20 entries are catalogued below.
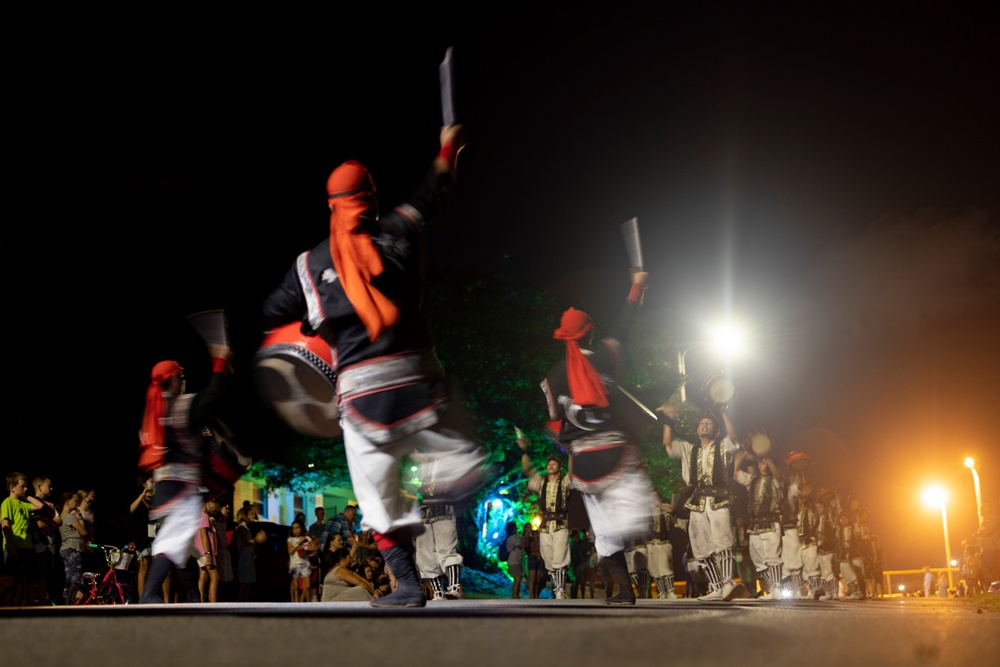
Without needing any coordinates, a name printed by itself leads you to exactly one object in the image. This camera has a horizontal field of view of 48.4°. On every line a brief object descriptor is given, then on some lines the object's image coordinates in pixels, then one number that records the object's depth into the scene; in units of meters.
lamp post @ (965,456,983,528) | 36.33
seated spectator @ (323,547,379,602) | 10.83
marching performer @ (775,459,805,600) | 13.92
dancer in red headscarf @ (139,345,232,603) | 7.43
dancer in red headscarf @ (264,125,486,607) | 5.15
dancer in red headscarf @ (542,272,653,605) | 7.61
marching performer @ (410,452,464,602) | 10.09
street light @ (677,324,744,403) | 20.50
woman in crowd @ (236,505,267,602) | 15.50
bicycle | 13.98
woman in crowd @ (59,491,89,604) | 13.09
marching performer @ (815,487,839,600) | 16.08
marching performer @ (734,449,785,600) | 13.24
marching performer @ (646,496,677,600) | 13.30
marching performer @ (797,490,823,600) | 14.97
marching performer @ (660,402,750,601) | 11.27
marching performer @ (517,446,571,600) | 13.32
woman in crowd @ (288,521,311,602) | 15.54
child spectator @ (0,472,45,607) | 12.24
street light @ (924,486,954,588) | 41.47
